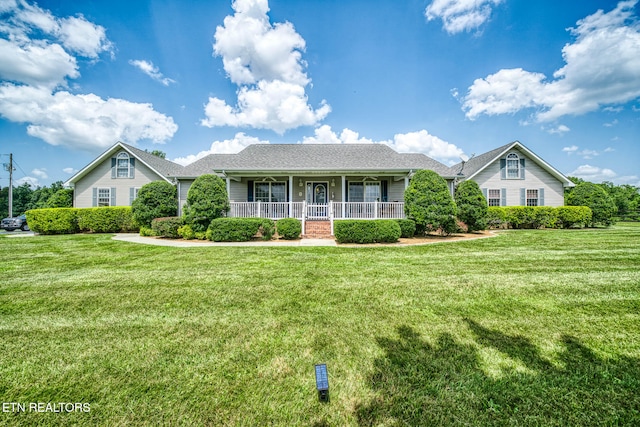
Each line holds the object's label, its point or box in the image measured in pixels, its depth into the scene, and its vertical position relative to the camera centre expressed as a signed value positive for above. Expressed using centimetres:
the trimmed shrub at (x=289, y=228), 1088 -64
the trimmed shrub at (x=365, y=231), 987 -71
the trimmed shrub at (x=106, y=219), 1443 -30
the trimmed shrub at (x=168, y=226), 1178 -59
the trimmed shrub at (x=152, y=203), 1317 +60
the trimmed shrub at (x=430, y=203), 1080 +45
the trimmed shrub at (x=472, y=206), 1267 +37
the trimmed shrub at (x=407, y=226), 1089 -57
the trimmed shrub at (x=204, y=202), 1099 +54
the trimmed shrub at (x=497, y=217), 1565 -26
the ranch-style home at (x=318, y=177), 1336 +232
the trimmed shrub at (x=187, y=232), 1137 -85
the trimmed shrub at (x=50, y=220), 1405 -33
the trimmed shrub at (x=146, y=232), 1282 -95
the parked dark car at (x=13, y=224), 1828 -72
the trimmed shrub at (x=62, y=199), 1762 +110
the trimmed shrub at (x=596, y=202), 1684 +75
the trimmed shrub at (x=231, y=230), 1052 -70
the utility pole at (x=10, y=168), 2583 +513
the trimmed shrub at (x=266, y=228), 1106 -67
